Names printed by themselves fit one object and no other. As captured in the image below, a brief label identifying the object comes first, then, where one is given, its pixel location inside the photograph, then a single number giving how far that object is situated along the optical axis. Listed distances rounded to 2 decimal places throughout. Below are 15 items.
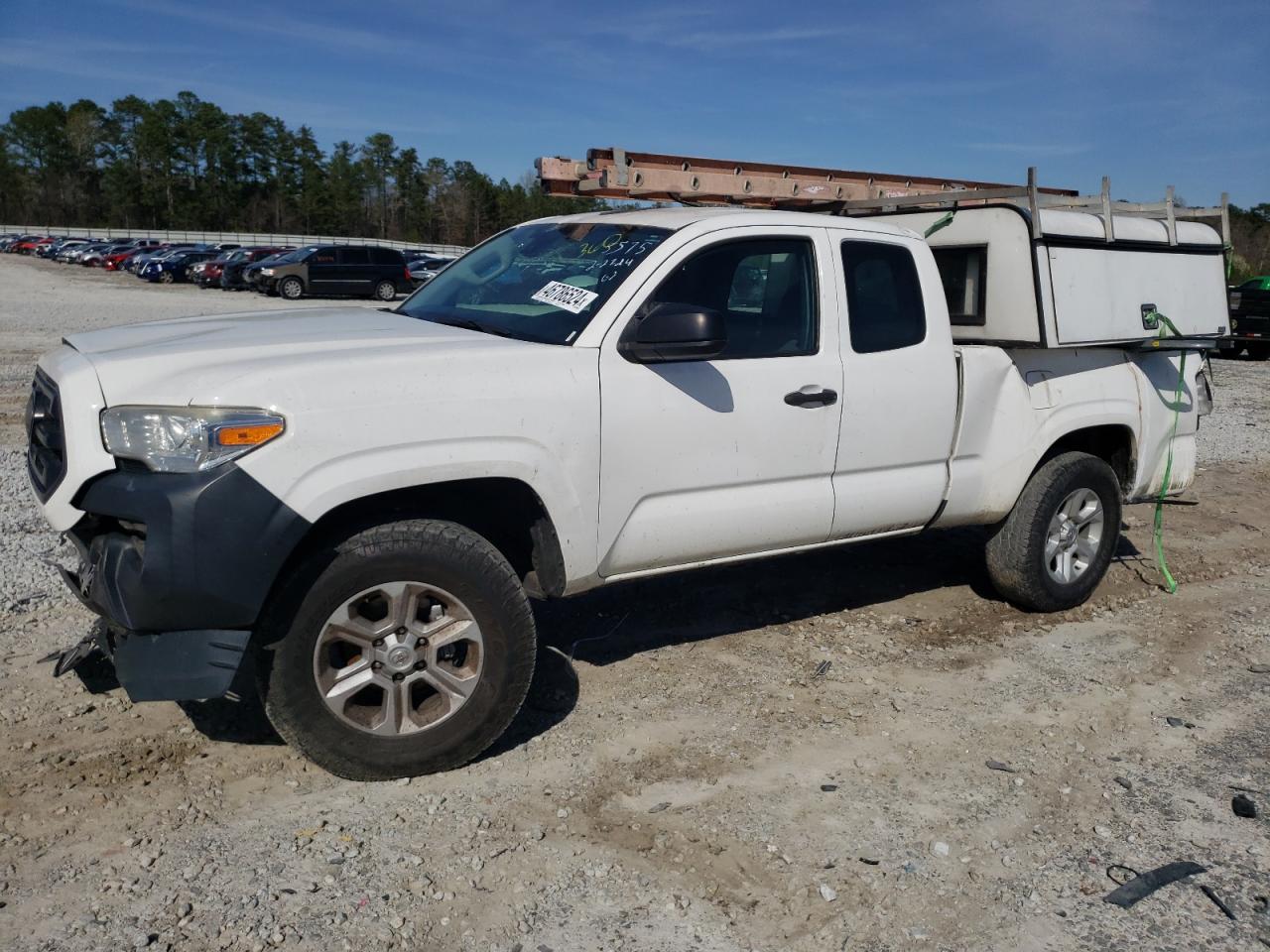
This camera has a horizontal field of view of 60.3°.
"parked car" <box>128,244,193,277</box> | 45.81
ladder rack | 5.85
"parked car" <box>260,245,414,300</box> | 34.19
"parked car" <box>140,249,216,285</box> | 44.28
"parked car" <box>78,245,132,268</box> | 56.03
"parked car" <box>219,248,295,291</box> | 39.67
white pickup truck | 3.38
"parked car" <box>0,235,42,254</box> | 73.00
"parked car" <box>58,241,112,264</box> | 59.12
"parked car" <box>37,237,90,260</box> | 64.00
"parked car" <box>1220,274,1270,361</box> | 22.14
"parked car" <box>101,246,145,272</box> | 54.09
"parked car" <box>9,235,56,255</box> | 71.19
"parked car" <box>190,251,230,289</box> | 41.19
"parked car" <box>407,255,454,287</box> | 38.42
